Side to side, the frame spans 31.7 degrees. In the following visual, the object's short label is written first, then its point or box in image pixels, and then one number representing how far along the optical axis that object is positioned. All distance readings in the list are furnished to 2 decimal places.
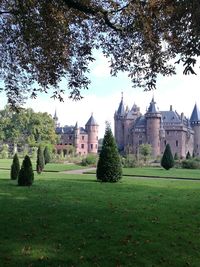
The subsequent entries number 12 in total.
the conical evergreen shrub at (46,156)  41.34
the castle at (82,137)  94.25
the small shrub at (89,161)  38.38
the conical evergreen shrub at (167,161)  32.41
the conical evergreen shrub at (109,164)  18.00
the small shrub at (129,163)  36.00
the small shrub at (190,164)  35.06
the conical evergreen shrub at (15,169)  18.59
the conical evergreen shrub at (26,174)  15.43
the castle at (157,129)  65.06
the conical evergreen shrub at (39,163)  24.67
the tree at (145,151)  43.25
